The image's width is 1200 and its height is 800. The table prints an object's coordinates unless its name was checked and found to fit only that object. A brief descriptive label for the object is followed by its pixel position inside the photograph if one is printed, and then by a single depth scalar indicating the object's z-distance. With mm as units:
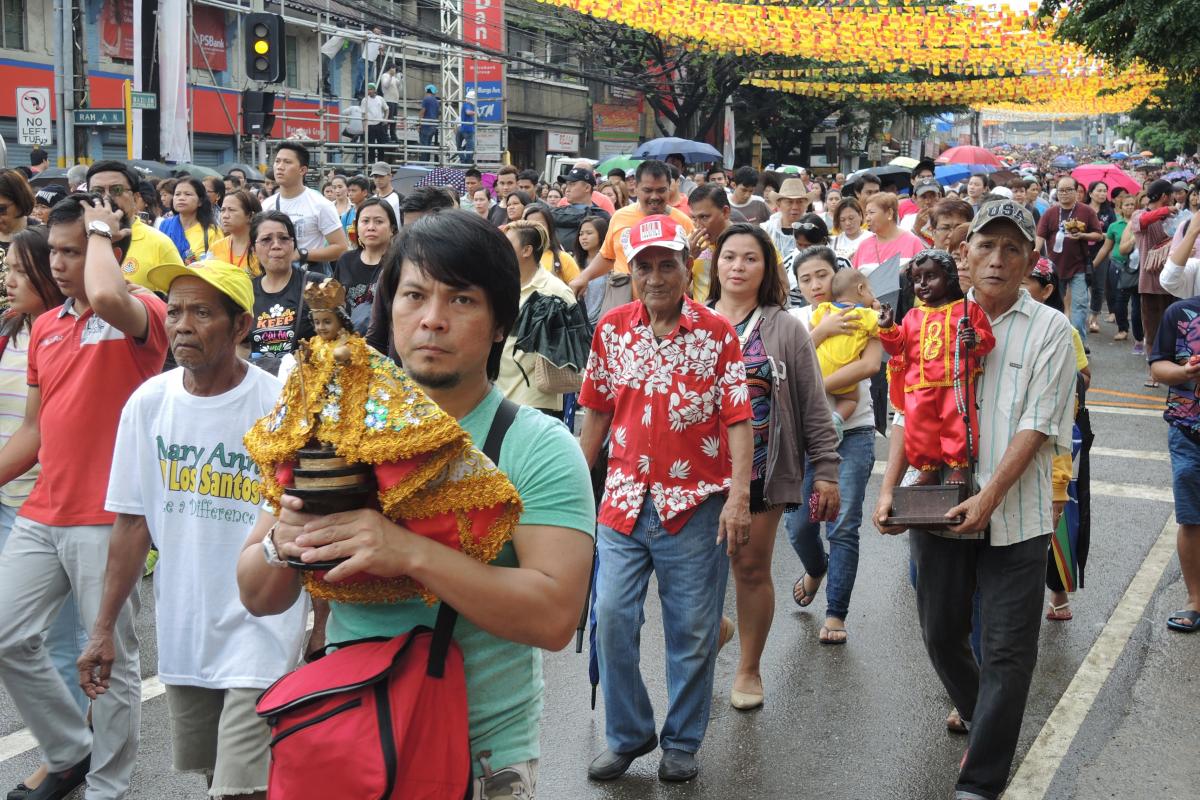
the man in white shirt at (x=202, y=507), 3543
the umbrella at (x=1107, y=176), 22609
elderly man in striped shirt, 4336
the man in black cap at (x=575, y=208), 12242
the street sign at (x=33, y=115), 15883
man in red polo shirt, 4414
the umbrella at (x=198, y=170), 16344
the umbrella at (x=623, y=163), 25531
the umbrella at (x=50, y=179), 12834
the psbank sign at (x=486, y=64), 34719
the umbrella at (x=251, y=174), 18156
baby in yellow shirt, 6598
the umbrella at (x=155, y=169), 16578
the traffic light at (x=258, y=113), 19881
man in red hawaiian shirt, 4703
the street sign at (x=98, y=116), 16094
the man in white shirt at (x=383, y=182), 14695
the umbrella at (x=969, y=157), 27531
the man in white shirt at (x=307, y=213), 9625
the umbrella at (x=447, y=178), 20814
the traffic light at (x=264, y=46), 16641
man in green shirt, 2258
